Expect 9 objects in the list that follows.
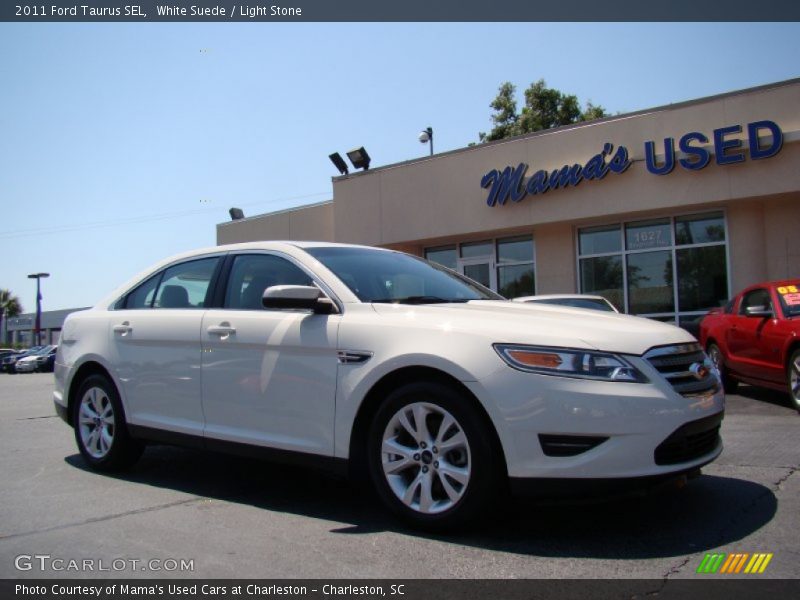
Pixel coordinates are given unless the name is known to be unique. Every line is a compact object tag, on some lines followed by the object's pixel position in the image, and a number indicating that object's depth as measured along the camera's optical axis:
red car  7.73
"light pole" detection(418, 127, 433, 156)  26.20
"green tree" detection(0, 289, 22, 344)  75.15
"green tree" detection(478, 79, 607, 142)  31.55
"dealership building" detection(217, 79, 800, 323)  13.05
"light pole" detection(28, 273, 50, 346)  53.19
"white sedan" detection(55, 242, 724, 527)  3.39
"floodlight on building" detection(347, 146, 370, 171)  19.28
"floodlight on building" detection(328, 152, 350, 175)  19.73
